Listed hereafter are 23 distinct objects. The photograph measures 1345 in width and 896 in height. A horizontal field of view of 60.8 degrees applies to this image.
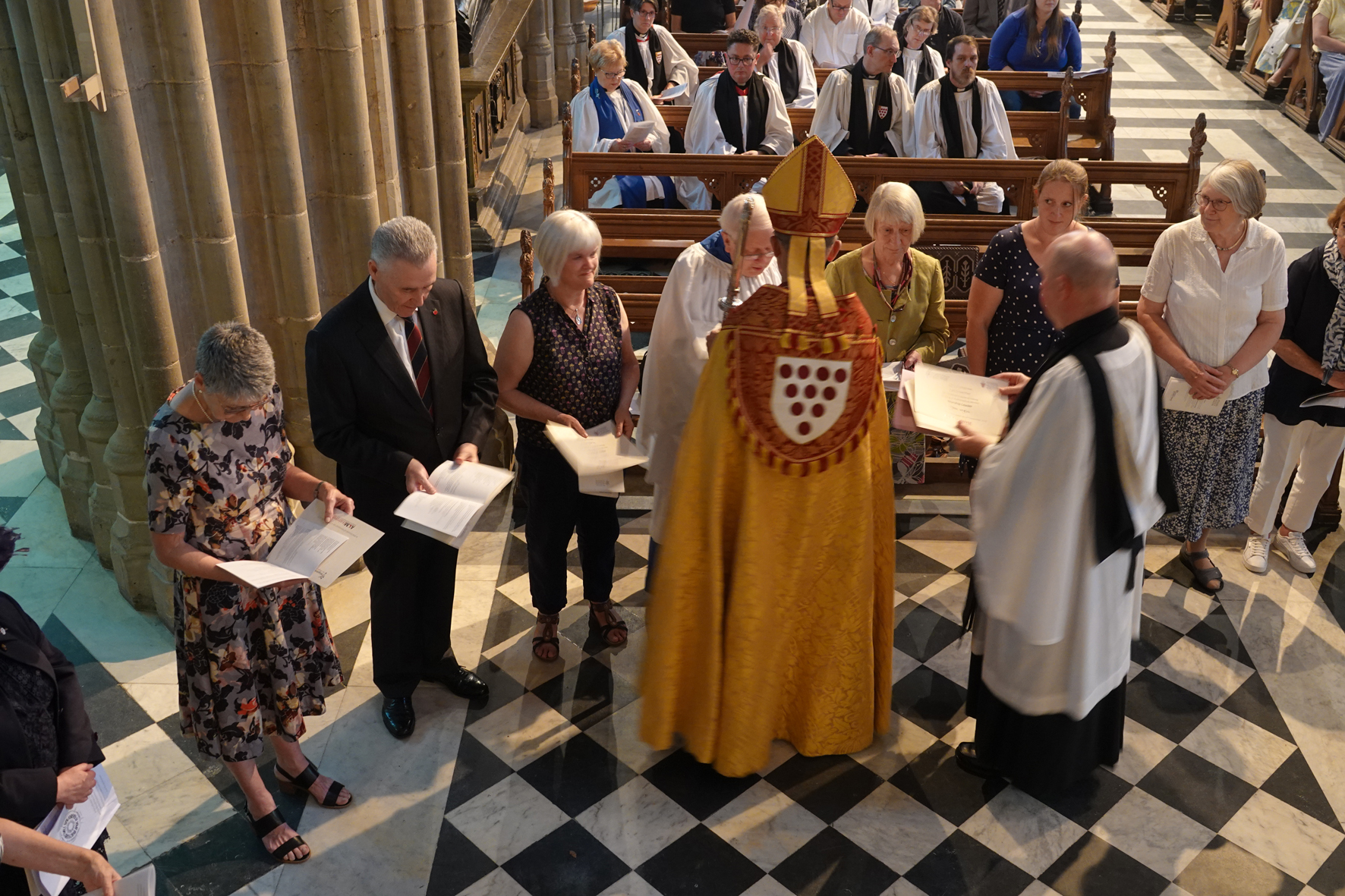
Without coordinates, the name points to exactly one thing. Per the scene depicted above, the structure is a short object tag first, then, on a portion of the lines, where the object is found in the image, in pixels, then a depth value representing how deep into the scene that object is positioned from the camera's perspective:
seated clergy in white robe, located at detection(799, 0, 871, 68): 9.73
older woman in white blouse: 4.17
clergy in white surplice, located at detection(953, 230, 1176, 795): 3.11
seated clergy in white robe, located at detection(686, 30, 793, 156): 7.34
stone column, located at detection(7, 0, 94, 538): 4.15
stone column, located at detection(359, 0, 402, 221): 4.60
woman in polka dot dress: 4.23
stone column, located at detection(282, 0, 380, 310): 4.32
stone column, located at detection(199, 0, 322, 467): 4.00
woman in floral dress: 2.89
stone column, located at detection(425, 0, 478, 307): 5.24
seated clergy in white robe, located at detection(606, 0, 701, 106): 8.99
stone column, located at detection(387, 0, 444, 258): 4.90
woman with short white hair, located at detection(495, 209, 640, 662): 3.61
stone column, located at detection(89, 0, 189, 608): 3.58
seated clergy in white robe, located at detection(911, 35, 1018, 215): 7.19
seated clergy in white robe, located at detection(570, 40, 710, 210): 7.31
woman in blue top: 8.95
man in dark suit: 3.37
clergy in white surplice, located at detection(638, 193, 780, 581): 3.80
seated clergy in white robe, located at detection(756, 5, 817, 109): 8.32
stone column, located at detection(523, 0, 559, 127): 11.28
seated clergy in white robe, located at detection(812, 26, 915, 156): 7.33
